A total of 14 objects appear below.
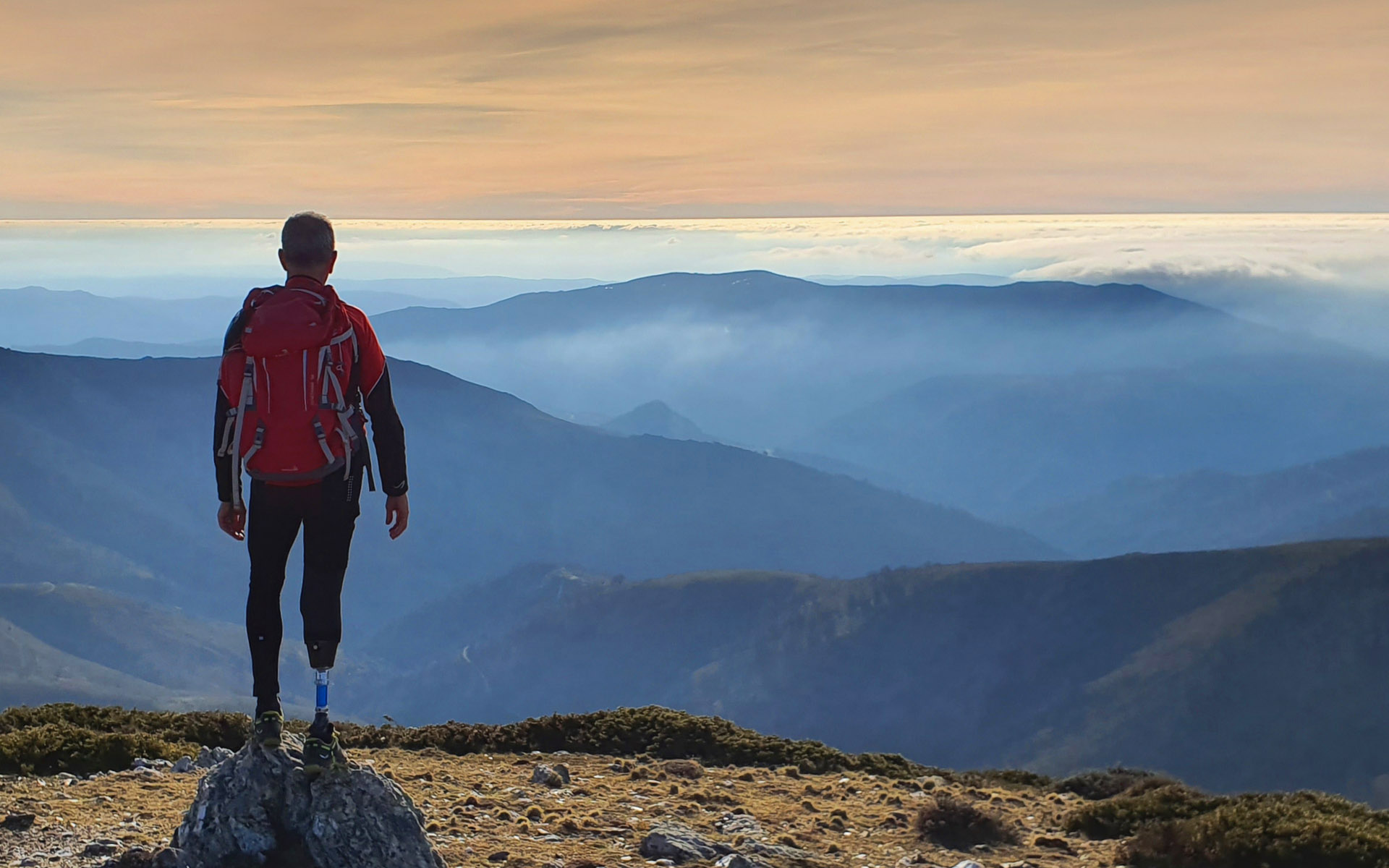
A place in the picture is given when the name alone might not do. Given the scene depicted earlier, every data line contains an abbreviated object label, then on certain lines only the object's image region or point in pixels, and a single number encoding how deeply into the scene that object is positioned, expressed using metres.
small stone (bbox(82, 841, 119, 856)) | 9.85
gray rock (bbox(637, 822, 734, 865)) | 11.26
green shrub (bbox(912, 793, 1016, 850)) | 13.30
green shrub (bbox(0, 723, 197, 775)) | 13.77
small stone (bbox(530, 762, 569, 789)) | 14.66
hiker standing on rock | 8.70
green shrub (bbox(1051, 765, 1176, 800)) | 18.17
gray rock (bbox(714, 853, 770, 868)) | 10.89
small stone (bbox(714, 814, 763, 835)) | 12.78
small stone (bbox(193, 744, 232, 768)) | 14.29
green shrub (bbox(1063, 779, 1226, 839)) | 13.96
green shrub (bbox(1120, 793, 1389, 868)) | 12.10
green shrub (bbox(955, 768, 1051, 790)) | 19.08
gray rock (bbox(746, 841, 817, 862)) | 11.68
